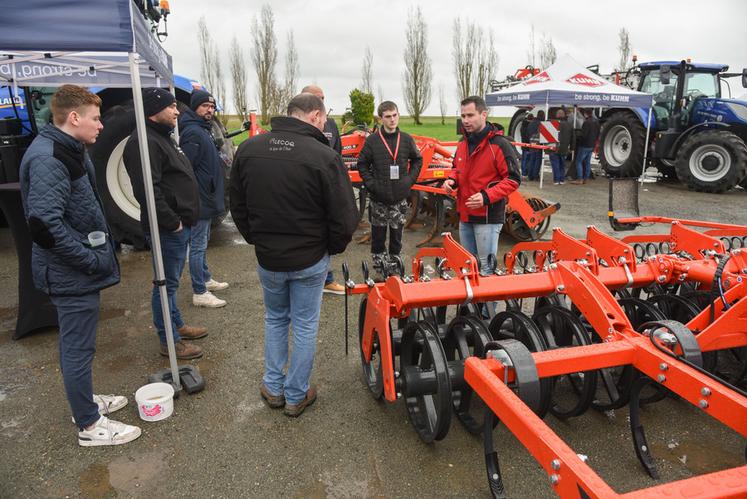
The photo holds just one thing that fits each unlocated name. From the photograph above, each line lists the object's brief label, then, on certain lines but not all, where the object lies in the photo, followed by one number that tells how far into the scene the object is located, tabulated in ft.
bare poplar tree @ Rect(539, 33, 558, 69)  115.03
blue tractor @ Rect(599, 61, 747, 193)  32.48
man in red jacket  12.07
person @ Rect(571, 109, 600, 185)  36.53
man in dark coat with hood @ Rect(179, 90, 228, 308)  13.28
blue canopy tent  7.61
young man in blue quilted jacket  7.39
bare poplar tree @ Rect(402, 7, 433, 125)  130.11
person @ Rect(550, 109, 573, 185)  35.73
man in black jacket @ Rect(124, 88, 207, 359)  10.28
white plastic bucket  9.11
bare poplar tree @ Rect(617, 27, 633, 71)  105.19
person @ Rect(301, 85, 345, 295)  15.11
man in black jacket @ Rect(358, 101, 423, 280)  15.81
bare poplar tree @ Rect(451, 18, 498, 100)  118.32
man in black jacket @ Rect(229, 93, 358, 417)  8.15
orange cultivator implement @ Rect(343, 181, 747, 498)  5.37
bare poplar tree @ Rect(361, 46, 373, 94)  136.64
